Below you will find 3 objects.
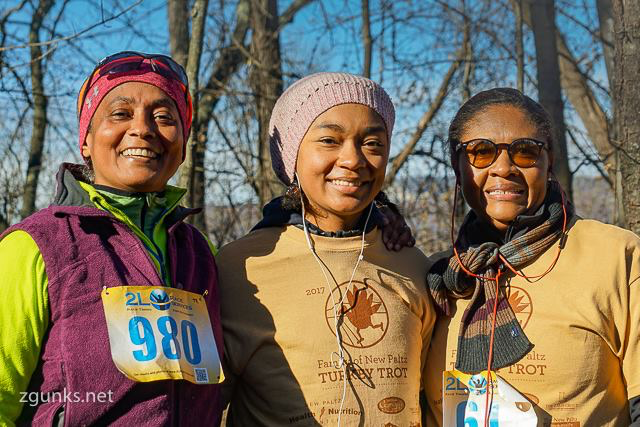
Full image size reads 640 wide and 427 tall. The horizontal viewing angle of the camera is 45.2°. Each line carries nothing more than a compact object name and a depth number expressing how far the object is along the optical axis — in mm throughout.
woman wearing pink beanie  2779
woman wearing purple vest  2287
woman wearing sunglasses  2717
